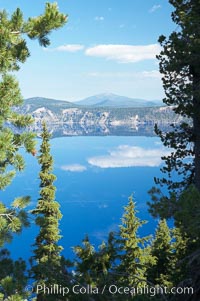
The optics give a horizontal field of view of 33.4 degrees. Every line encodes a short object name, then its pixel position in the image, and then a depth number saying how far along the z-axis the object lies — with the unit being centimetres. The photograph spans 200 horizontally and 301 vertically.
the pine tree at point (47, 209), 2136
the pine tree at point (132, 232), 2021
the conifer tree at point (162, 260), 2075
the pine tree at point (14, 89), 692
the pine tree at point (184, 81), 1161
